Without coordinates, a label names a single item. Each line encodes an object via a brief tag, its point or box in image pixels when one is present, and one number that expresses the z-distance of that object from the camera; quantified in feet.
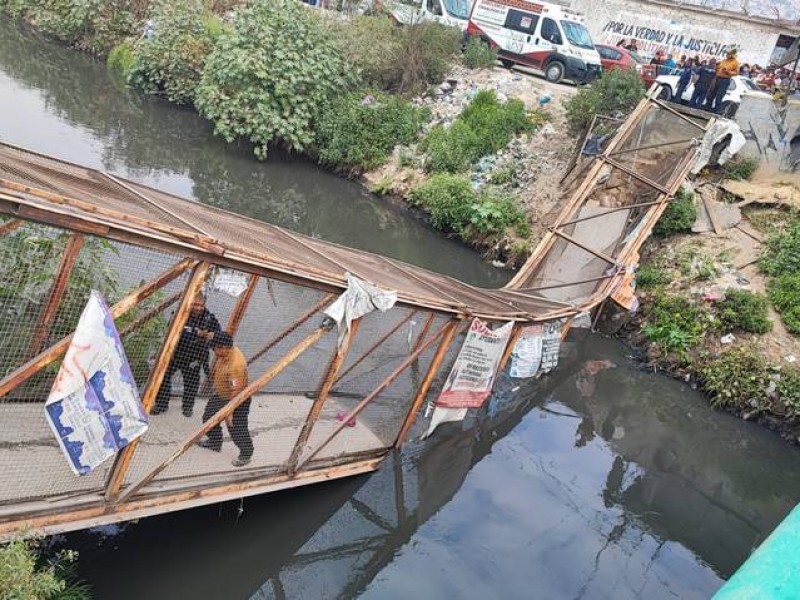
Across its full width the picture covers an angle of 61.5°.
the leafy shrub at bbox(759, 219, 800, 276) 38.44
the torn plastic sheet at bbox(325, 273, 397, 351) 16.84
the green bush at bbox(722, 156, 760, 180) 45.96
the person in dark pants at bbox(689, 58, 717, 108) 52.06
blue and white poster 12.34
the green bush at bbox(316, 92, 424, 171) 54.39
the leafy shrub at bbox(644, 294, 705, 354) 36.37
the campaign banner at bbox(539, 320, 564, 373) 29.19
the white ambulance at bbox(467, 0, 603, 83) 65.36
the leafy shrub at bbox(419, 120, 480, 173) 51.29
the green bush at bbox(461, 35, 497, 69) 63.26
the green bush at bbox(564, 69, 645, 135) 50.65
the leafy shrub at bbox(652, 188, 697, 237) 42.24
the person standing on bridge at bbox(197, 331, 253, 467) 17.26
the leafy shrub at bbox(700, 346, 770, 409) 33.35
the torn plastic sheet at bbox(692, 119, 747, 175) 43.42
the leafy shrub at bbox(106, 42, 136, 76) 72.33
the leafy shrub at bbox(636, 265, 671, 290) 40.06
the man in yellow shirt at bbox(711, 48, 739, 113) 50.06
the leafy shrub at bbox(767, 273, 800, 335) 35.78
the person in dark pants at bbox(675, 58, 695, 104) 54.24
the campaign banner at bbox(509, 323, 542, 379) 27.50
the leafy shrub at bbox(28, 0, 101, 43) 75.05
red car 70.74
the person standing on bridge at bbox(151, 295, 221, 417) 16.98
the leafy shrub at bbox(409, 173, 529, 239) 46.32
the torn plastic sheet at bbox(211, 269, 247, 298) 14.76
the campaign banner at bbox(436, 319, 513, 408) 22.31
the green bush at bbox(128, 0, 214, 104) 61.21
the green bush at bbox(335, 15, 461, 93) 59.11
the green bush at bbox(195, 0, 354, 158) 52.49
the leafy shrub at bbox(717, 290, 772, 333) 35.53
